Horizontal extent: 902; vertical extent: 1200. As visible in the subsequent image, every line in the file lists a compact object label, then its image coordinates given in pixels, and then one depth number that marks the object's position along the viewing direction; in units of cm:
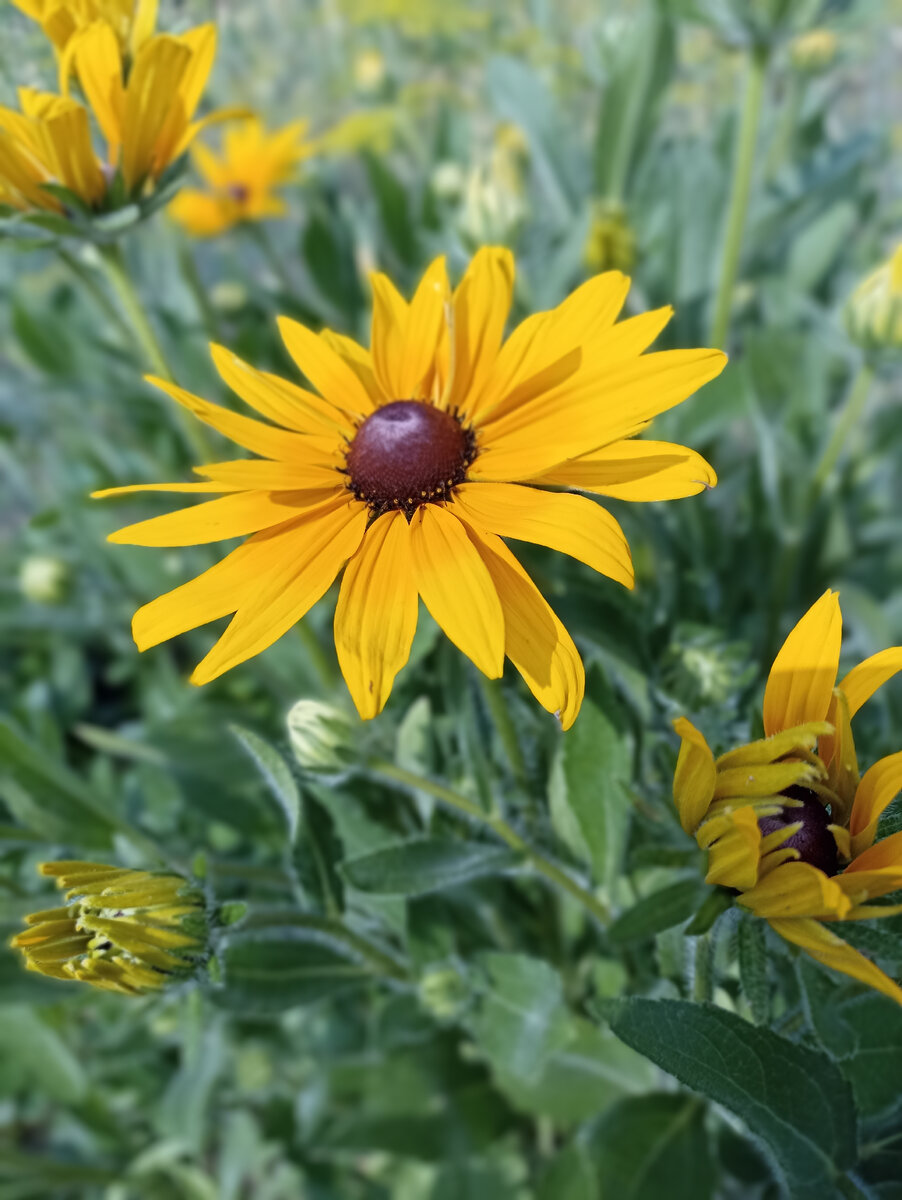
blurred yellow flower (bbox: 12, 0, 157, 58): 18
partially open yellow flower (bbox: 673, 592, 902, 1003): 11
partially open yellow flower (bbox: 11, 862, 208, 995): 14
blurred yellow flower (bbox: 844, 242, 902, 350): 24
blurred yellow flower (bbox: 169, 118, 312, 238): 42
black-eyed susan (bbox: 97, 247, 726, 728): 13
